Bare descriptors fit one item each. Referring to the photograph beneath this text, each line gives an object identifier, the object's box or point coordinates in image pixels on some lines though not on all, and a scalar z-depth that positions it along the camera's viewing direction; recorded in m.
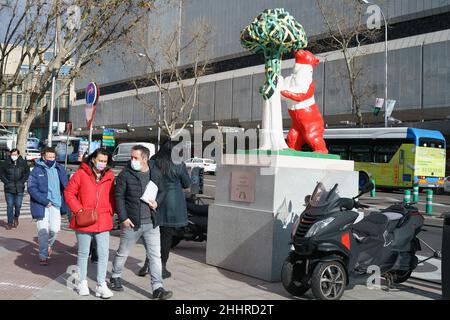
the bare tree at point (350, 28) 30.27
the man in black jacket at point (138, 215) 5.67
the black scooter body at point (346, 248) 5.63
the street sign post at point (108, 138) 48.98
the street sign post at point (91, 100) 9.44
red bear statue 7.75
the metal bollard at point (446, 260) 5.92
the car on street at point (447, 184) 24.94
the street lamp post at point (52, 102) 20.55
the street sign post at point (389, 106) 29.91
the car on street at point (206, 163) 37.69
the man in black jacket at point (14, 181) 11.29
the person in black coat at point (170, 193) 6.59
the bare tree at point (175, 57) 33.00
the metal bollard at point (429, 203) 15.75
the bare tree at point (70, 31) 18.64
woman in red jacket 5.60
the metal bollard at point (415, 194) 18.11
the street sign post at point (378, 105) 30.14
